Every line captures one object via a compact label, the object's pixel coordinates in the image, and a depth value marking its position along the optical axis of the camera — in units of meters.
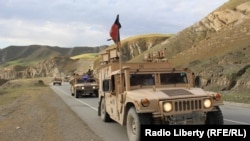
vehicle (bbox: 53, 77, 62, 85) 40.23
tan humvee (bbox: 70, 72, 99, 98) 16.56
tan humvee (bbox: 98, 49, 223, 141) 4.81
